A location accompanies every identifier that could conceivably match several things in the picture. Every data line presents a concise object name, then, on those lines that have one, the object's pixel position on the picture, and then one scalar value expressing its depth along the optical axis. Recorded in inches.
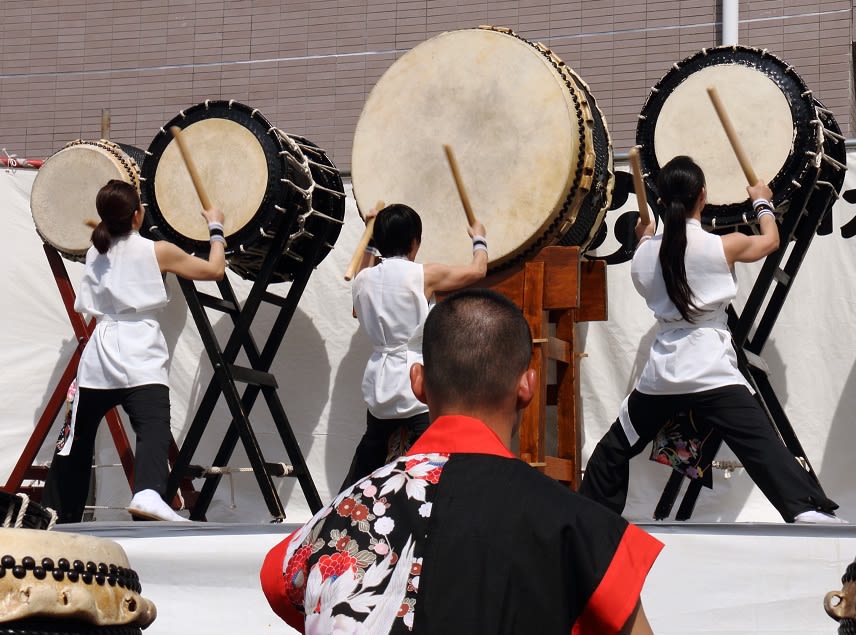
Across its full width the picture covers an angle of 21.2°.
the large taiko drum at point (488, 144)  246.8
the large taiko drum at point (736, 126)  241.8
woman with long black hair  212.9
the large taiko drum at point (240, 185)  273.0
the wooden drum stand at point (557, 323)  243.3
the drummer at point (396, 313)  229.7
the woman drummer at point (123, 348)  239.7
